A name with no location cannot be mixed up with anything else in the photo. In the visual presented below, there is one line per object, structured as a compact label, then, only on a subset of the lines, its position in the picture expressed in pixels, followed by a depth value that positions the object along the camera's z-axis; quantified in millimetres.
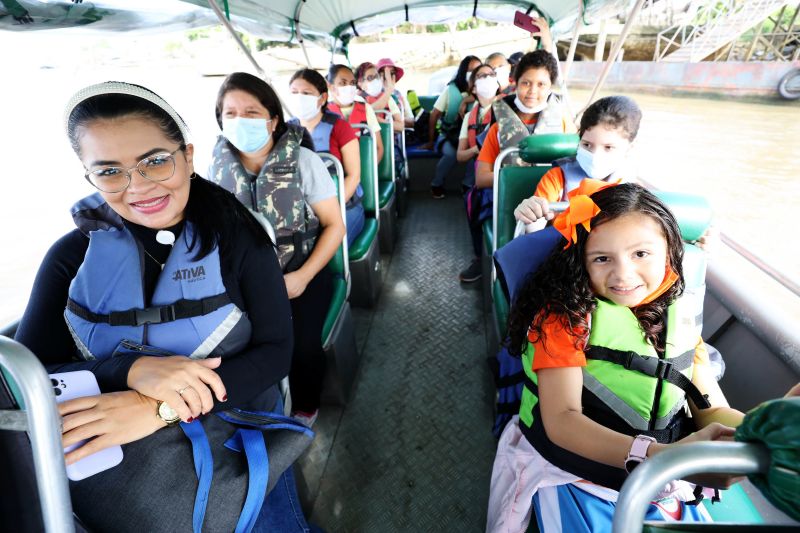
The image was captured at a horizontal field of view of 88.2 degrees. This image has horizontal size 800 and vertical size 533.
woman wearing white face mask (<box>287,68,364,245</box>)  2879
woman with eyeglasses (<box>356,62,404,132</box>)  4934
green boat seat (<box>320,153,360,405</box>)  2016
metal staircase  15290
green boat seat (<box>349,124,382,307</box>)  2804
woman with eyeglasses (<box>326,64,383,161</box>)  3645
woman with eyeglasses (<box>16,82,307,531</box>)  903
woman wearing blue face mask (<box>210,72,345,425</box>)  1827
